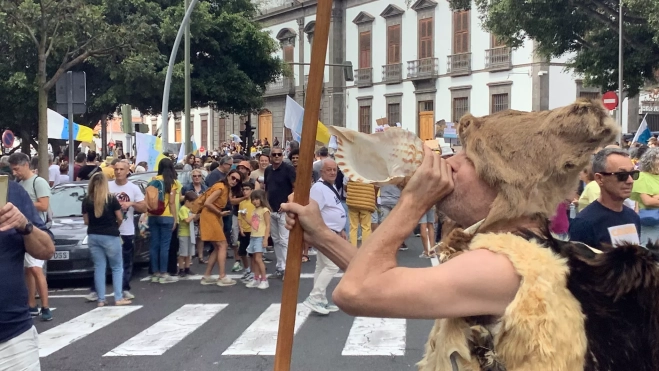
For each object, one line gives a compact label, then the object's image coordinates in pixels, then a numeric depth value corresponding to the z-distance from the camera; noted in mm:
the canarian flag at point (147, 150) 18828
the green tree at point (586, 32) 20672
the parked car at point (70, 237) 10805
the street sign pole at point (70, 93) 13633
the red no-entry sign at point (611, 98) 18941
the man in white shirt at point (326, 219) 8586
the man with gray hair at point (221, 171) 13727
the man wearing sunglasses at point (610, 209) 4812
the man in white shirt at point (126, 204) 10211
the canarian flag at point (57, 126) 17281
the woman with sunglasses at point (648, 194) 7137
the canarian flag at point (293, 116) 14781
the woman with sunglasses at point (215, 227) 10945
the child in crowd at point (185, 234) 11594
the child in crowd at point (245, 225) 11188
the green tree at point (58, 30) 15562
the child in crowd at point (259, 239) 10609
